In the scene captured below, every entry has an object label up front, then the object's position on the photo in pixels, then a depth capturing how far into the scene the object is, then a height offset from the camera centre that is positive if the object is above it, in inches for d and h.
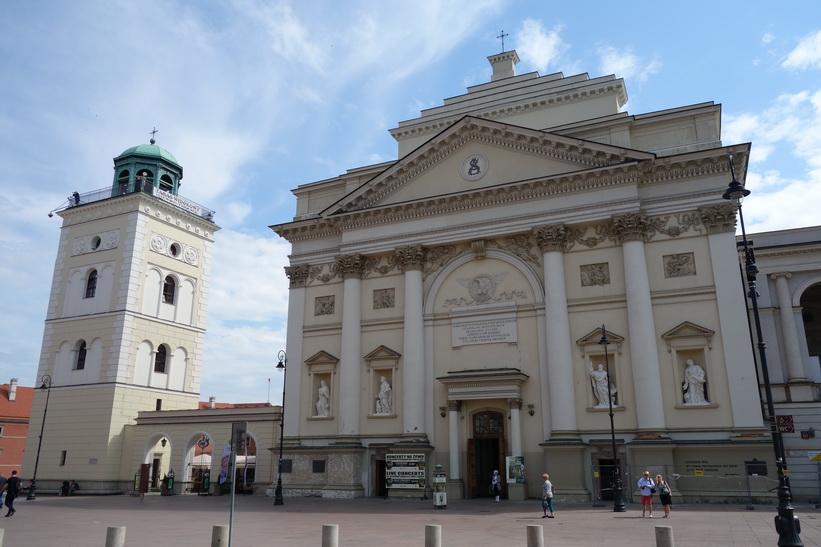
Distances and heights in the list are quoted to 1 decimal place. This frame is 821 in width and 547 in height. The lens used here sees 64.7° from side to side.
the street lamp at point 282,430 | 1086.4 +56.1
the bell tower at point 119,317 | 1702.8 +398.5
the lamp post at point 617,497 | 866.1 -46.0
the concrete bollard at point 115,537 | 474.3 -53.1
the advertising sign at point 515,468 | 1070.4 -10.7
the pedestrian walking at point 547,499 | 802.8 -45.1
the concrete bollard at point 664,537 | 438.6 -49.4
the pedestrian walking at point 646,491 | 790.5 -34.9
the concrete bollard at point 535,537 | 463.8 -52.1
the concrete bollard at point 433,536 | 464.8 -51.6
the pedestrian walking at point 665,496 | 775.1 -40.0
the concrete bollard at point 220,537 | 475.9 -53.4
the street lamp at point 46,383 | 1777.6 +211.1
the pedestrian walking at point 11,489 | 919.8 -39.3
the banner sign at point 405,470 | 1136.2 -14.7
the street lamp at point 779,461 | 474.3 +0.1
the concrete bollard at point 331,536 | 479.5 -53.0
